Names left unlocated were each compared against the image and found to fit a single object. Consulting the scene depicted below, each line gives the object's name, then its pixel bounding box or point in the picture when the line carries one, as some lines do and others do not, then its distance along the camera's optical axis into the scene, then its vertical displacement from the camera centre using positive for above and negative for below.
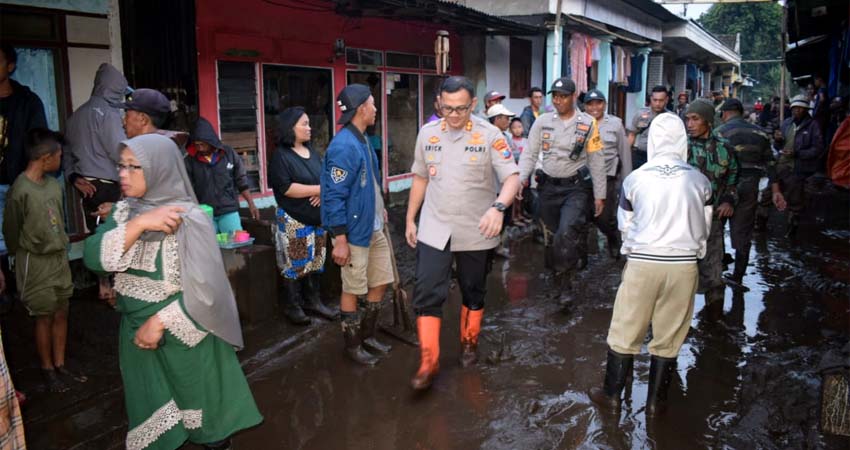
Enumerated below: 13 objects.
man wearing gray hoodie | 5.41 +0.04
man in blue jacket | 4.62 -0.50
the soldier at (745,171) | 7.01 -0.28
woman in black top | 5.57 -0.53
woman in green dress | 2.87 -0.68
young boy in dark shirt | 4.31 -0.61
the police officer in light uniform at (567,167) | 6.29 -0.21
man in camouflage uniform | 5.75 -0.26
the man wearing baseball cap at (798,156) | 9.95 -0.18
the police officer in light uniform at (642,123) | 8.85 +0.31
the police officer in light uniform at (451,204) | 4.53 -0.39
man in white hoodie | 3.95 -0.66
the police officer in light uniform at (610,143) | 7.81 +0.03
